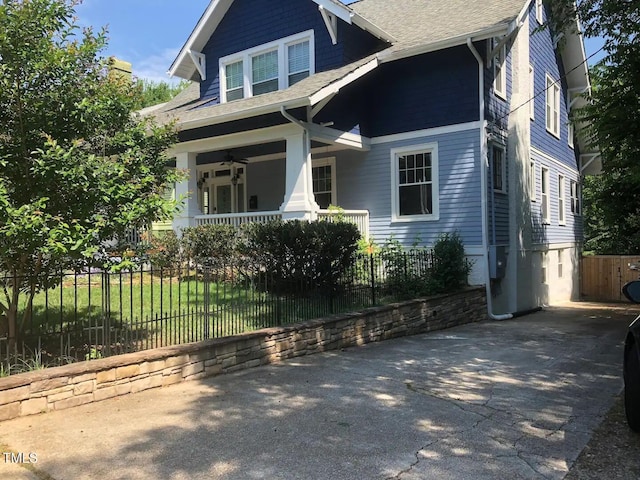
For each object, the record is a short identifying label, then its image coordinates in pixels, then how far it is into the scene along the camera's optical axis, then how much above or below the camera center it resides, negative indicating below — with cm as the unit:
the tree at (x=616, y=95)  962 +318
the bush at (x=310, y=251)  902 +9
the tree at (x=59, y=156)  500 +110
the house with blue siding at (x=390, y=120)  1230 +333
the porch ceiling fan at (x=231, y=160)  1556 +299
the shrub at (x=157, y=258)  640 +1
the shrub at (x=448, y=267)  1143 -32
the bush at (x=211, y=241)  1214 +40
